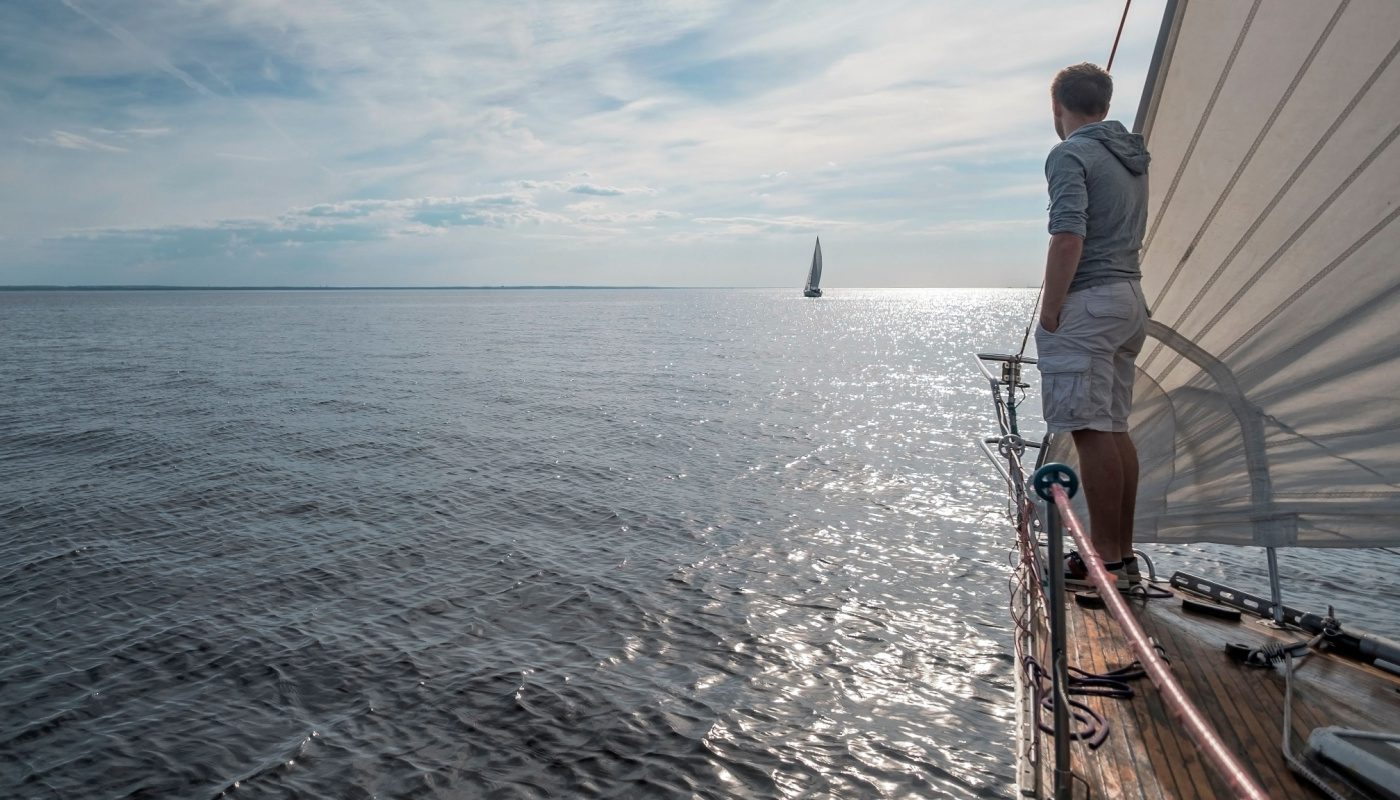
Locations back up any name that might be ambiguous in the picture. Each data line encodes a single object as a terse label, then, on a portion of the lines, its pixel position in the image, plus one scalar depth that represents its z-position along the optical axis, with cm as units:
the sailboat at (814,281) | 14075
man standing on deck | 487
